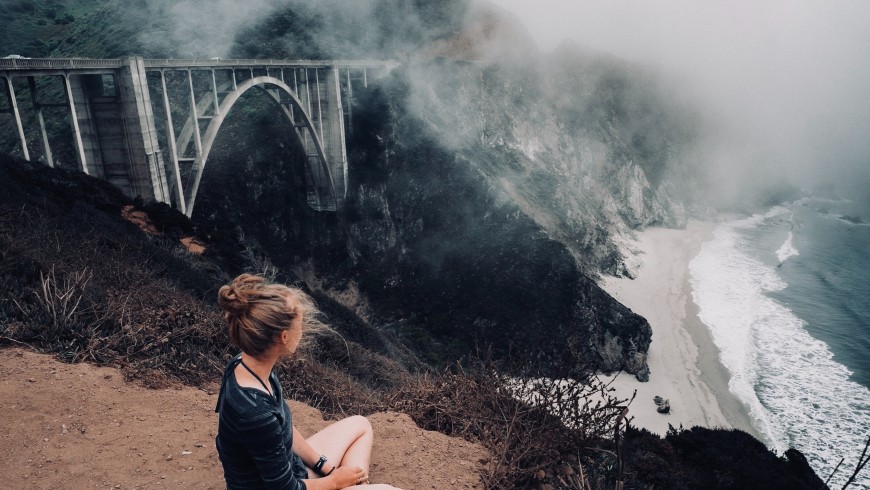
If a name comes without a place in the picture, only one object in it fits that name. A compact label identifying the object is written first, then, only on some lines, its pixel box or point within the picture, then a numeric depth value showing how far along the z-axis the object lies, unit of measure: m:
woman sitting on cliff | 2.60
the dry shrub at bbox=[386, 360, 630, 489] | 4.57
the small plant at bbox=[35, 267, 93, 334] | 5.50
